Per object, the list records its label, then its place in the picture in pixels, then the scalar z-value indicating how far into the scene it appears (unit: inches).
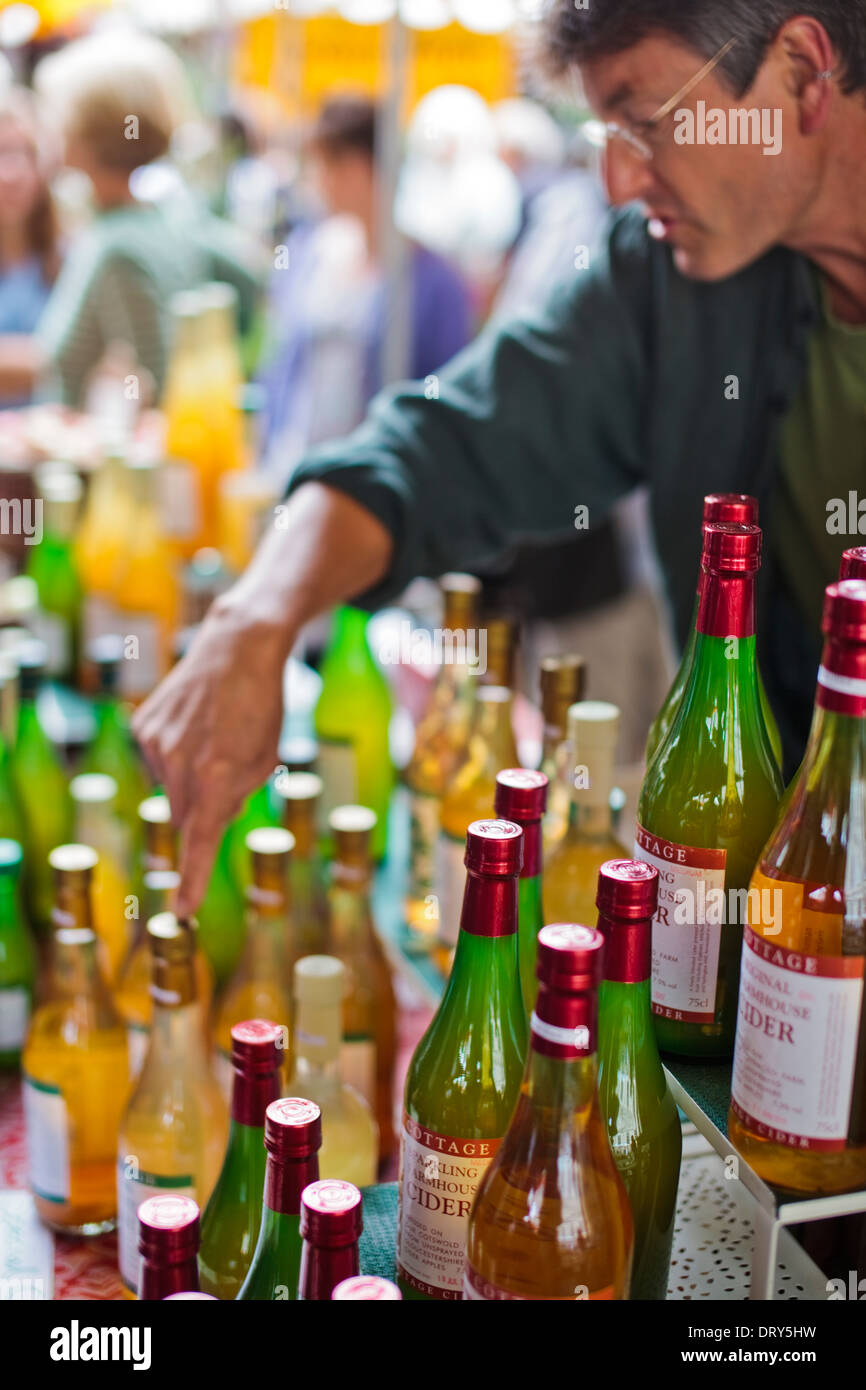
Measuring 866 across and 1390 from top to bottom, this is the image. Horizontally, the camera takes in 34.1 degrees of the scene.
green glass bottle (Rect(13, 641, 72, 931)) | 72.0
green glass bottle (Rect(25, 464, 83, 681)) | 89.1
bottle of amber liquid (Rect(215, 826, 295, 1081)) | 51.7
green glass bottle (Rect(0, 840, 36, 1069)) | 56.9
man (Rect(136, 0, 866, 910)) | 40.1
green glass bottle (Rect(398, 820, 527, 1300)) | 31.4
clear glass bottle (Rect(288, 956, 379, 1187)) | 41.6
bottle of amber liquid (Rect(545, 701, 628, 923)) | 43.0
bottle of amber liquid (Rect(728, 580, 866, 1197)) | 27.5
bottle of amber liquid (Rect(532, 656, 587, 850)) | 51.9
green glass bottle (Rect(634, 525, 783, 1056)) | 32.7
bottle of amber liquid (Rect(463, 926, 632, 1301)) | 28.0
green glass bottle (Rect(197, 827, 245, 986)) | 62.9
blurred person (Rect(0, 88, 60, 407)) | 150.1
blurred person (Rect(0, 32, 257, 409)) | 123.2
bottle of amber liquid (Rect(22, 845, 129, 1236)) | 45.9
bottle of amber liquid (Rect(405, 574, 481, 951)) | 63.1
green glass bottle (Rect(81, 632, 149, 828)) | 72.7
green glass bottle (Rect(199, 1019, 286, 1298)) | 38.5
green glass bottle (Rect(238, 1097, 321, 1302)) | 30.7
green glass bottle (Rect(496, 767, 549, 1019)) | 33.2
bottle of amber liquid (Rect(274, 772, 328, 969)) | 52.7
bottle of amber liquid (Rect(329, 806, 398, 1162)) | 49.8
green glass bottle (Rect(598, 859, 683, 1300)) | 33.5
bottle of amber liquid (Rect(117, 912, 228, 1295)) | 43.2
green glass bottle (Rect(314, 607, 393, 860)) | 80.0
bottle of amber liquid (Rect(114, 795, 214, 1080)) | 51.8
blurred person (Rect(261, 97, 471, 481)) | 137.0
